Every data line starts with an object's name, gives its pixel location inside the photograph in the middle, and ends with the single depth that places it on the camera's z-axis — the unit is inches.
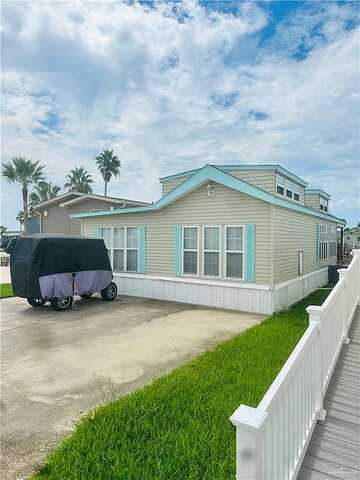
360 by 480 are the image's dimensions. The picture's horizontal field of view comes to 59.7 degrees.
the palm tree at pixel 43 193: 1754.4
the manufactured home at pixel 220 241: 371.9
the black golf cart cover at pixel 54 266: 364.8
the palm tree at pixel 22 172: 1322.6
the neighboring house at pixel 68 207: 742.5
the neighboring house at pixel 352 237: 1599.7
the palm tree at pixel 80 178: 1856.5
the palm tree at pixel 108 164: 2010.3
